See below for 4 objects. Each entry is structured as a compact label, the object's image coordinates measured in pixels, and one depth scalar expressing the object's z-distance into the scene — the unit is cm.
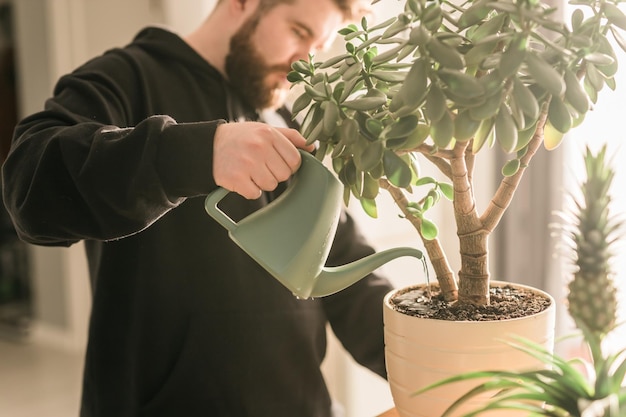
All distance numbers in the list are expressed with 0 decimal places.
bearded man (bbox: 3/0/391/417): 97
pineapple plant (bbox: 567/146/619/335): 136
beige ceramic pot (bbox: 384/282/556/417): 75
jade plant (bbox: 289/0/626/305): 67
